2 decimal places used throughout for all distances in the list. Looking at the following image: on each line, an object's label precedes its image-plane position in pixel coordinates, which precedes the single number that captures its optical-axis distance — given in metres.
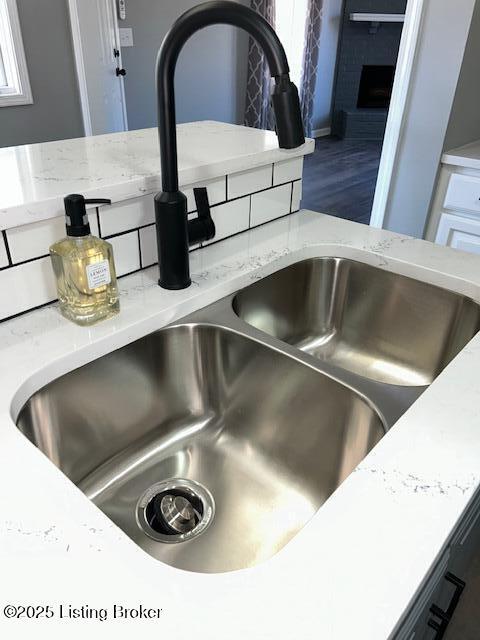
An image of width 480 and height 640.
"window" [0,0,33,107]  2.58
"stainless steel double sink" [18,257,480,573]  0.66
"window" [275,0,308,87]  5.21
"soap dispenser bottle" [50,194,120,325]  0.71
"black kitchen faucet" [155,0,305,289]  0.65
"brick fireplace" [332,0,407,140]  5.90
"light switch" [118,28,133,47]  3.44
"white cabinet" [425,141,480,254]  1.88
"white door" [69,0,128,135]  2.79
